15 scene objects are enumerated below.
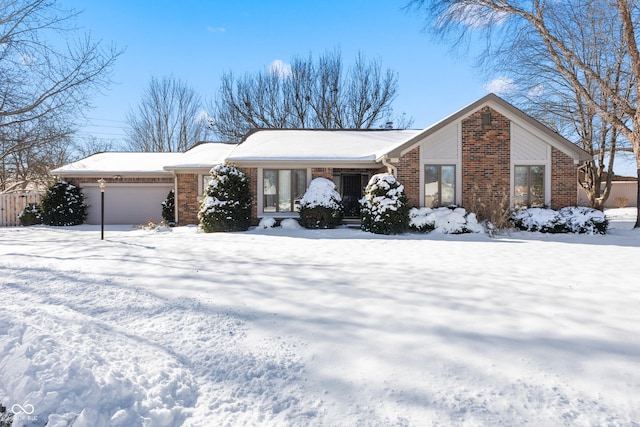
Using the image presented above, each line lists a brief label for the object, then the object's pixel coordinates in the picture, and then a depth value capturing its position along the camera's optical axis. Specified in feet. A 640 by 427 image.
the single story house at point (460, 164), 43.50
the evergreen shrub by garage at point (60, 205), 53.52
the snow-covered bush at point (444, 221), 40.06
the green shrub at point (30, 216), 55.52
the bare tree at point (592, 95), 48.64
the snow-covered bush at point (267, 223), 45.01
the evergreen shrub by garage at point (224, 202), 42.55
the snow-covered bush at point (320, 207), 43.62
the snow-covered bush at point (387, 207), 39.29
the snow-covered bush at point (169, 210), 55.21
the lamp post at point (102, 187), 36.55
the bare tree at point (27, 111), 35.27
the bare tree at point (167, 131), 102.12
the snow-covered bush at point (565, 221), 39.73
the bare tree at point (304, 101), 92.02
